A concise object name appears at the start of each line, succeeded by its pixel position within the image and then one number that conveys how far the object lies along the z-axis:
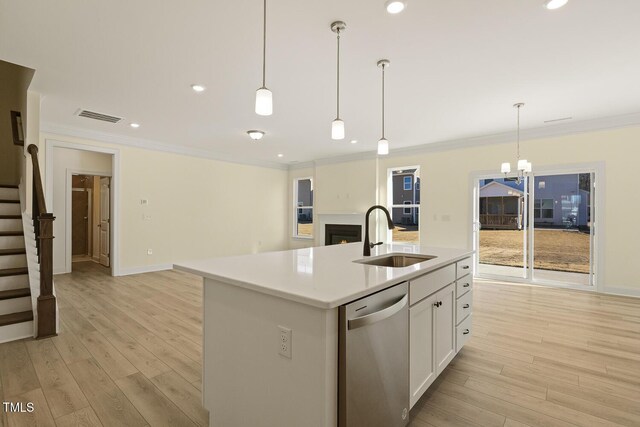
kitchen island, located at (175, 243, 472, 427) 1.20
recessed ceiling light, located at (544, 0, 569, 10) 2.08
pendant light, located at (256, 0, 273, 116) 1.99
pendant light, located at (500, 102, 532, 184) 3.92
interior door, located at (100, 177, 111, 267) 6.59
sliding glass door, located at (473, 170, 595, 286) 5.04
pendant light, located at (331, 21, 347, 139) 2.35
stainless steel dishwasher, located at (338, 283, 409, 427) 1.21
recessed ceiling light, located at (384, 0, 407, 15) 2.10
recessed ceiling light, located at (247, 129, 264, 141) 5.21
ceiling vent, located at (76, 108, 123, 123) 4.40
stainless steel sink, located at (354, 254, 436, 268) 2.38
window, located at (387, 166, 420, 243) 6.74
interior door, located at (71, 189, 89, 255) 7.62
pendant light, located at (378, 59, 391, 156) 2.91
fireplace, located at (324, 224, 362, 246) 7.46
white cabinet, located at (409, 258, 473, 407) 1.76
